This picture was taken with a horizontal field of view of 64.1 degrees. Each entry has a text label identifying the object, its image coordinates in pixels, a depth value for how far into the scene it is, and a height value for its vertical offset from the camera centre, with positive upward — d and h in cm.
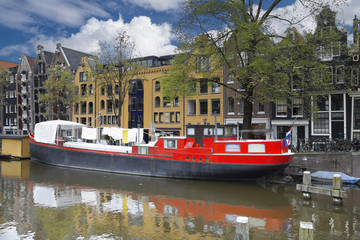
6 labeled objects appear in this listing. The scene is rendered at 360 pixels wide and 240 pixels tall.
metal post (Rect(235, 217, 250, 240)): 797 -293
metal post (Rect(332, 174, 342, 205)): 1620 -365
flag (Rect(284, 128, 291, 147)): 2103 -119
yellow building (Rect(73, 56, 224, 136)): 4106 +291
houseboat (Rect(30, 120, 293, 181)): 2156 -267
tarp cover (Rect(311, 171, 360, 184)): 2145 -399
